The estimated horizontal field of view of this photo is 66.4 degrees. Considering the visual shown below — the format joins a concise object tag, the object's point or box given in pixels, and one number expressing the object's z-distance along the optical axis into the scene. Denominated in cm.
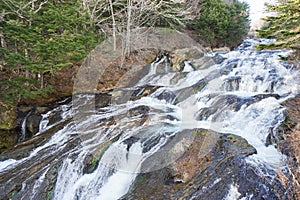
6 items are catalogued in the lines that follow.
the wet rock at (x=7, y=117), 691
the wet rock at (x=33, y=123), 695
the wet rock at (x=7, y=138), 649
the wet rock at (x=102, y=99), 798
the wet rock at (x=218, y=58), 1140
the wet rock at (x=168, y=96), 799
